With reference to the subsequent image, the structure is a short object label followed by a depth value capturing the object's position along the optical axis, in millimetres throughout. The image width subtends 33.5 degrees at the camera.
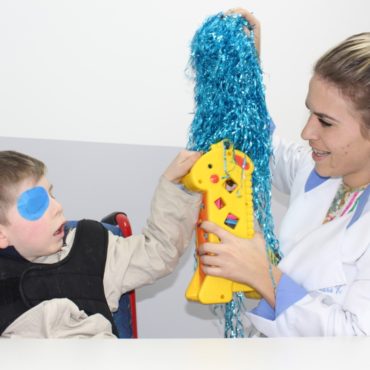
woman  1062
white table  671
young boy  1122
